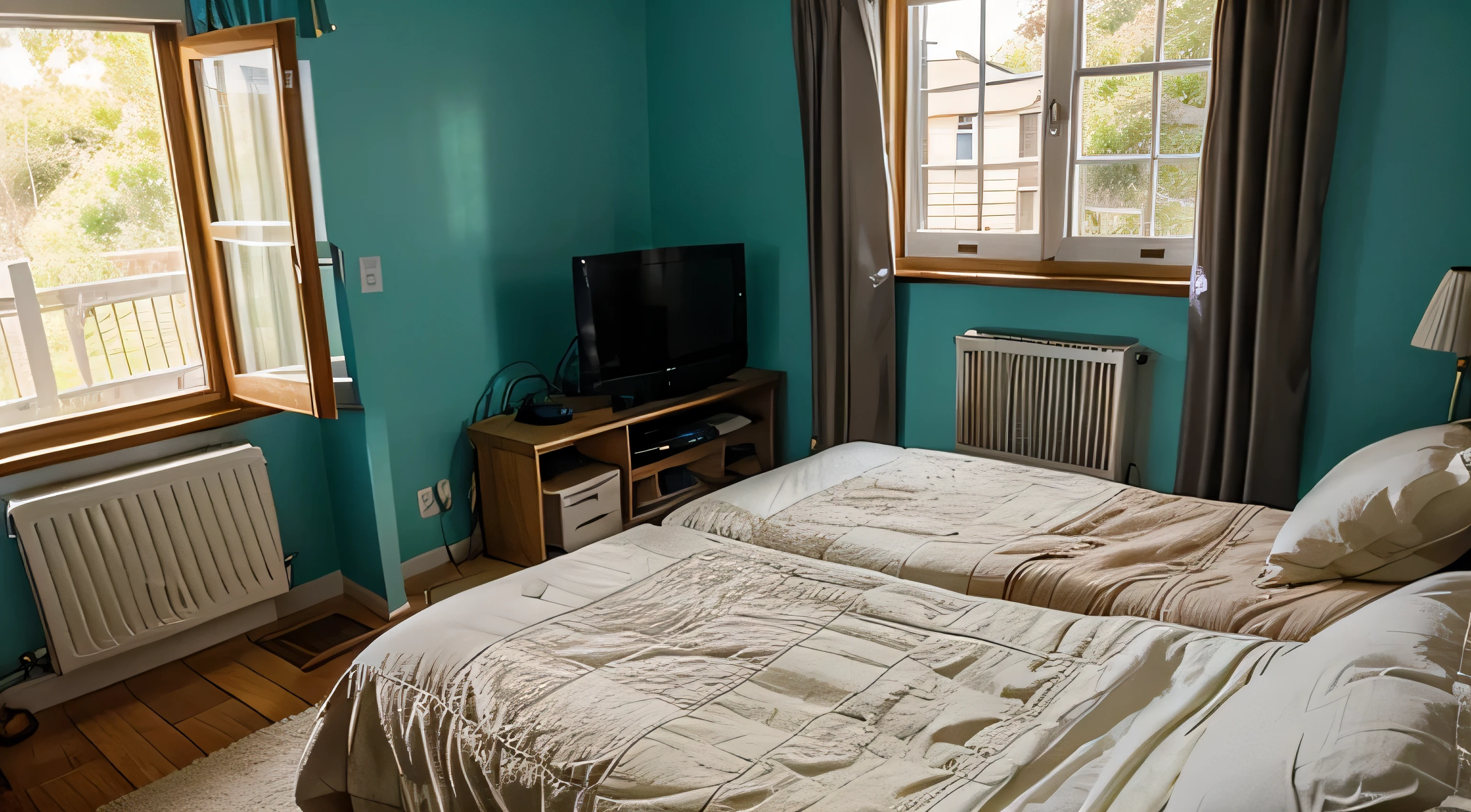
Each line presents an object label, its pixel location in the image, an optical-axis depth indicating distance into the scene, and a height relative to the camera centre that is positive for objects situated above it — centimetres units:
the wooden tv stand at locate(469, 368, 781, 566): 333 -91
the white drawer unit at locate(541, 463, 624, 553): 337 -105
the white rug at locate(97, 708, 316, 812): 224 -136
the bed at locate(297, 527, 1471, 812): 114 -79
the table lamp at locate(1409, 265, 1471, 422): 237 -31
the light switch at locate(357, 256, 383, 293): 317 -16
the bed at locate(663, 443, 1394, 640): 190 -79
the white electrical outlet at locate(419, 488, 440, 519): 349 -105
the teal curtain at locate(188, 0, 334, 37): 271 +63
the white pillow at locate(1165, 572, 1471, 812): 98 -61
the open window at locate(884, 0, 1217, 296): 309 +24
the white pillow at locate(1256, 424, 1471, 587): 182 -64
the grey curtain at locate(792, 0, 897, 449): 350 -3
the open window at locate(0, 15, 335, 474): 263 -2
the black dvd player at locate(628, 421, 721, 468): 365 -88
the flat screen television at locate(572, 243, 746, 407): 348 -40
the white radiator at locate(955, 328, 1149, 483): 317 -68
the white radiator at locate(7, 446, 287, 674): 259 -94
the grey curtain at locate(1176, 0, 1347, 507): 264 -12
